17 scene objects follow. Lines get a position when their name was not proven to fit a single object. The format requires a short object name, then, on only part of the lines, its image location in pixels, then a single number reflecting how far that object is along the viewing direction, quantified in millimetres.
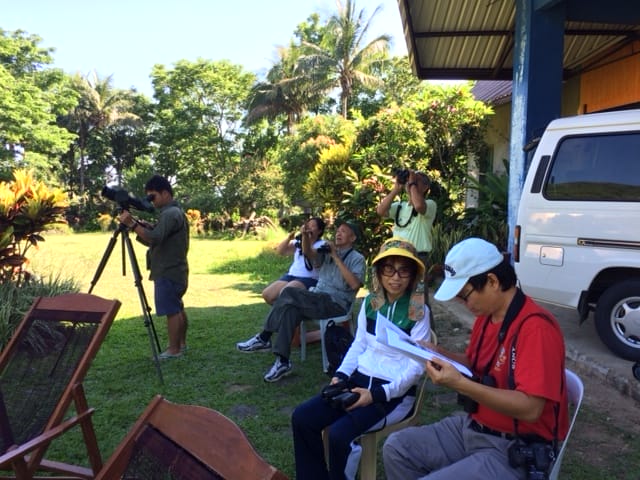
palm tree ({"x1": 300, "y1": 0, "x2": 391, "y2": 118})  26984
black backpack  3346
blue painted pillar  5625
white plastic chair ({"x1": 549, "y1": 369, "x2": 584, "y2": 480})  1878
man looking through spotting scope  4777
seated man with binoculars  4281
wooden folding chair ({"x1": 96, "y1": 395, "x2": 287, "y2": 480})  1474
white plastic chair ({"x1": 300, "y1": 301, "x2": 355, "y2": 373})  4453
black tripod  4215
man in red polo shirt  1729
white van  4160
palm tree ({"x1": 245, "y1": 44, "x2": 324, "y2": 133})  28625
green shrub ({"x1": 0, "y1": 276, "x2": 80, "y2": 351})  4859
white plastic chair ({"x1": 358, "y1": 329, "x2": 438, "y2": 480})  2504
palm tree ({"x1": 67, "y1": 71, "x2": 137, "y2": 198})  33781
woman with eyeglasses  2402
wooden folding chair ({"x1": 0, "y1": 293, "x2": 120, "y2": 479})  2576
